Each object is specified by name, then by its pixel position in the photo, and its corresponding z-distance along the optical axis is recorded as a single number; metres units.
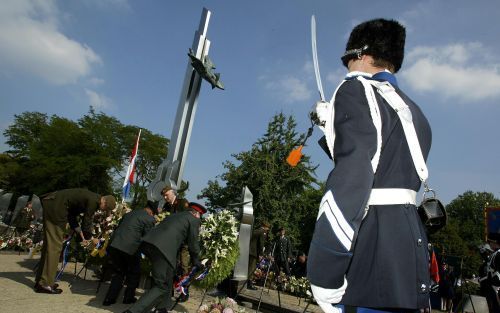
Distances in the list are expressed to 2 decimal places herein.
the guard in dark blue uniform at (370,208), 1.49
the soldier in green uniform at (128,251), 6.40
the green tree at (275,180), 28.31
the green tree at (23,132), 45.78
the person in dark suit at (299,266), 14.37
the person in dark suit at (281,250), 13.04
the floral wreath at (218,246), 6.96
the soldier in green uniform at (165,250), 5.16
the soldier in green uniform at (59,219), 6.52
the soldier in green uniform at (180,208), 7.55
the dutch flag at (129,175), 16.35
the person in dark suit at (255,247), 11.84
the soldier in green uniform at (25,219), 15.96
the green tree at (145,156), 43.22
